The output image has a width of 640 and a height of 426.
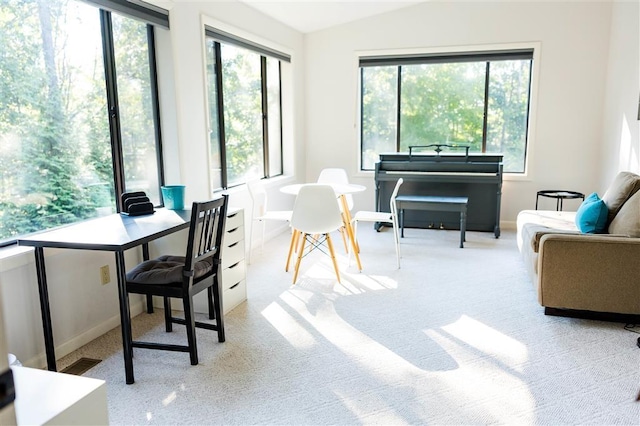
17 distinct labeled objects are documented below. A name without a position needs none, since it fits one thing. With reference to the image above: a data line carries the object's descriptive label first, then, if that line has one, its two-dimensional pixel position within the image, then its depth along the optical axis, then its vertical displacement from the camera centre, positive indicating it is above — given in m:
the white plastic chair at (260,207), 4.38 -0.65
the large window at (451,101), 5.60 +0.44
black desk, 2.28 -0.47
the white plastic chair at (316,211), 3.62 -0.54
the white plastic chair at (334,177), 4.88 -0.38
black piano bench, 4.96 -0.69
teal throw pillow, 3.34 -0.56
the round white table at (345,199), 3.98 -0.53
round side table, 5.06 -0.62
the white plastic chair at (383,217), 4.17 -0.68
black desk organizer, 3.01 -0.39
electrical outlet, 2.95 -0.81
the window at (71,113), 2.51 +0.17
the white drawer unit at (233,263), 3.20 -0.83
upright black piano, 5.28 -0.49
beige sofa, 2.86 -0.80
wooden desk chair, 2.43 -0.69
